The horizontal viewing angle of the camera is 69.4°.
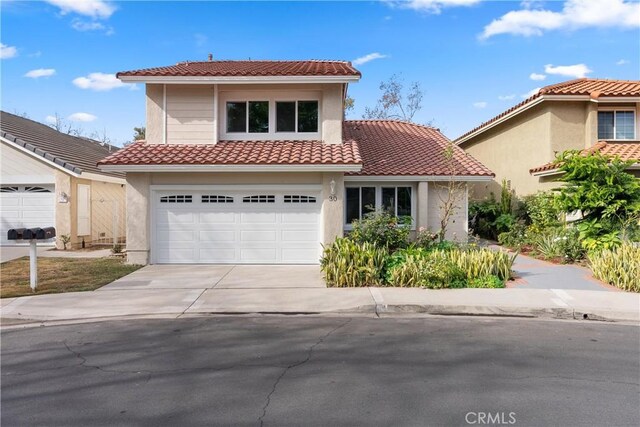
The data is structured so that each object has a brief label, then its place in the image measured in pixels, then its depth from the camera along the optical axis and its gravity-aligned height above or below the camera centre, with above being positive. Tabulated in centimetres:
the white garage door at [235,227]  1377 -57
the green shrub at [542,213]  1595 -15
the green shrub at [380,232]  1243 -65
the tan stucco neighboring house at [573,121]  1706 +339
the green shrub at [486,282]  1046 -168
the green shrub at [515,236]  1672 -101
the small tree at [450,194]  1480 +47
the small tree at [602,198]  1281 +30
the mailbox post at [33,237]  987 -63
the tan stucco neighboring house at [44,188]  1731 +74
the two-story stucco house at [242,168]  1340 +117
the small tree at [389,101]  4000 +929
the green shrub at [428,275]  1034 -151
